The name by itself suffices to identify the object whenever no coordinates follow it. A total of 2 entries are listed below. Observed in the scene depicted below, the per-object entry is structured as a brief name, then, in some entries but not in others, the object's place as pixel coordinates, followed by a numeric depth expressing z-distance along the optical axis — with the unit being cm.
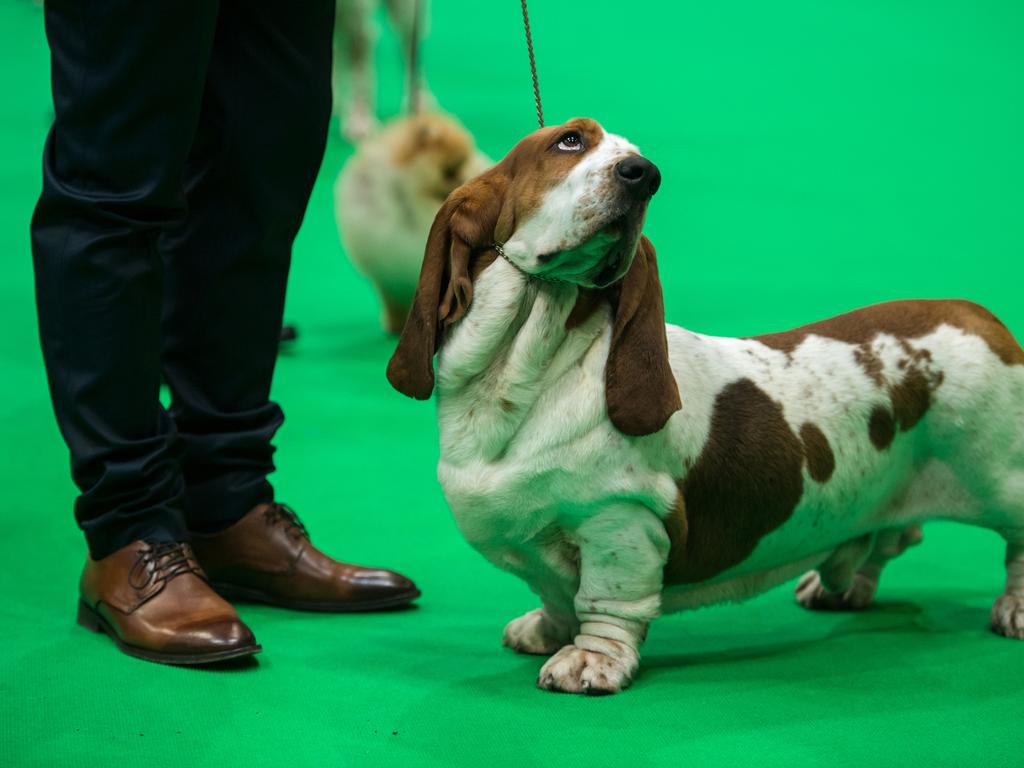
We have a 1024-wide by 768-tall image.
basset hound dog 230
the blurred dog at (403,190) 514
